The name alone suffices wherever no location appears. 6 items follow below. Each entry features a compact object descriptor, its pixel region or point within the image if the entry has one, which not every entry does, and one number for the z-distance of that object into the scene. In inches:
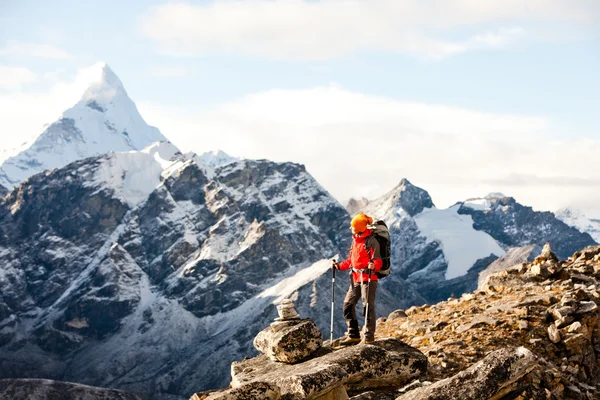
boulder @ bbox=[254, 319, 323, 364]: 931.3
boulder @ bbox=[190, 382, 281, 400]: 770.8
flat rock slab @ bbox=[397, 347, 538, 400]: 701.3
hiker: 981.8
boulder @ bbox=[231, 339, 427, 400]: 788.6
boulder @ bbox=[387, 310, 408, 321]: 1448.1
